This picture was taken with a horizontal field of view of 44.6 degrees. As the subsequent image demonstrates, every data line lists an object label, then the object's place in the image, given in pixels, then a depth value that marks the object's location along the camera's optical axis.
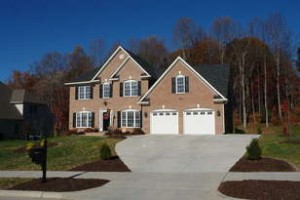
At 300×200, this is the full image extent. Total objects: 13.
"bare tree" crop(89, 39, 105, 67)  65.59
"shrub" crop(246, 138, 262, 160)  16.84
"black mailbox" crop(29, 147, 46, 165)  13.09
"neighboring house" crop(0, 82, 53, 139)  45.12
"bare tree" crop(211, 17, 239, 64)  57.21
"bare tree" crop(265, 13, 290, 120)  48.28
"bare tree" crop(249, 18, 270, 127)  49.56
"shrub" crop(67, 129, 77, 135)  37.56
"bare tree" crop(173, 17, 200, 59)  60.34
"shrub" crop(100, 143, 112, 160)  18.70
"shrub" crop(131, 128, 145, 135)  33.25
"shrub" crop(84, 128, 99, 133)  37.01
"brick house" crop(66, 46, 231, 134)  31.45
